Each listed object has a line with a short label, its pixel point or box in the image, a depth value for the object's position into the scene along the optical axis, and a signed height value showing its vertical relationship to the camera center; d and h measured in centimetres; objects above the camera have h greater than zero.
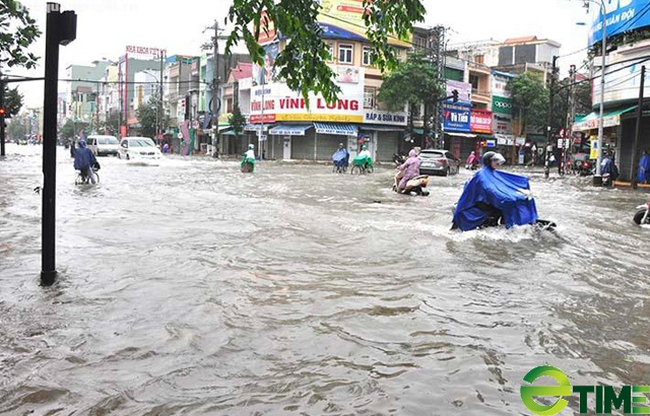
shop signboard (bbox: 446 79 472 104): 4891 +566
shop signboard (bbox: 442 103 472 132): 4972 +352
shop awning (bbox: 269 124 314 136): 4397 +176
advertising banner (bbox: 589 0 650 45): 2316 +588
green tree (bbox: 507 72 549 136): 5372 +577
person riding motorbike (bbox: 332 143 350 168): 2953 -13
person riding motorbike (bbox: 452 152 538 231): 938 -58
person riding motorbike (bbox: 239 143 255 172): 2689 -44
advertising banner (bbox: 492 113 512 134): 5491 +344
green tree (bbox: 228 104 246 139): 5022 +245
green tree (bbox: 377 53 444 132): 4400 +521
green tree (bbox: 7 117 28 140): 14501 +338
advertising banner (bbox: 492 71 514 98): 5384 +680
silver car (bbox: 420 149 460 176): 2931 -15
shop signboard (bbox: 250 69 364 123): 4427 +343
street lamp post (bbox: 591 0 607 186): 2477 +263
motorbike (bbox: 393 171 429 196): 1759 -77
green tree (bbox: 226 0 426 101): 418 +89
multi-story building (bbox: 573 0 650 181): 2375 +367
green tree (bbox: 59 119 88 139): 9888 +286
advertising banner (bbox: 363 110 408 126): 4559 +298
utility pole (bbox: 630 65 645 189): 2195 +205
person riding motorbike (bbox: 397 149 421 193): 1756 -36
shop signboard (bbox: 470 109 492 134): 5247 +338
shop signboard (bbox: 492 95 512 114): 5444 +503
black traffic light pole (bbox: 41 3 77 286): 524 +41
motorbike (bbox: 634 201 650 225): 1175 -90
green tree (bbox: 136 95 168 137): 6975 +361
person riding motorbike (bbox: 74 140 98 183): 1733 -41
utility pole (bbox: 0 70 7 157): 3362 +141
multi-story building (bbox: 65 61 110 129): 11178 +1051
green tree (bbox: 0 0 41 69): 949 +171
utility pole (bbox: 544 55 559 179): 3470 +250
